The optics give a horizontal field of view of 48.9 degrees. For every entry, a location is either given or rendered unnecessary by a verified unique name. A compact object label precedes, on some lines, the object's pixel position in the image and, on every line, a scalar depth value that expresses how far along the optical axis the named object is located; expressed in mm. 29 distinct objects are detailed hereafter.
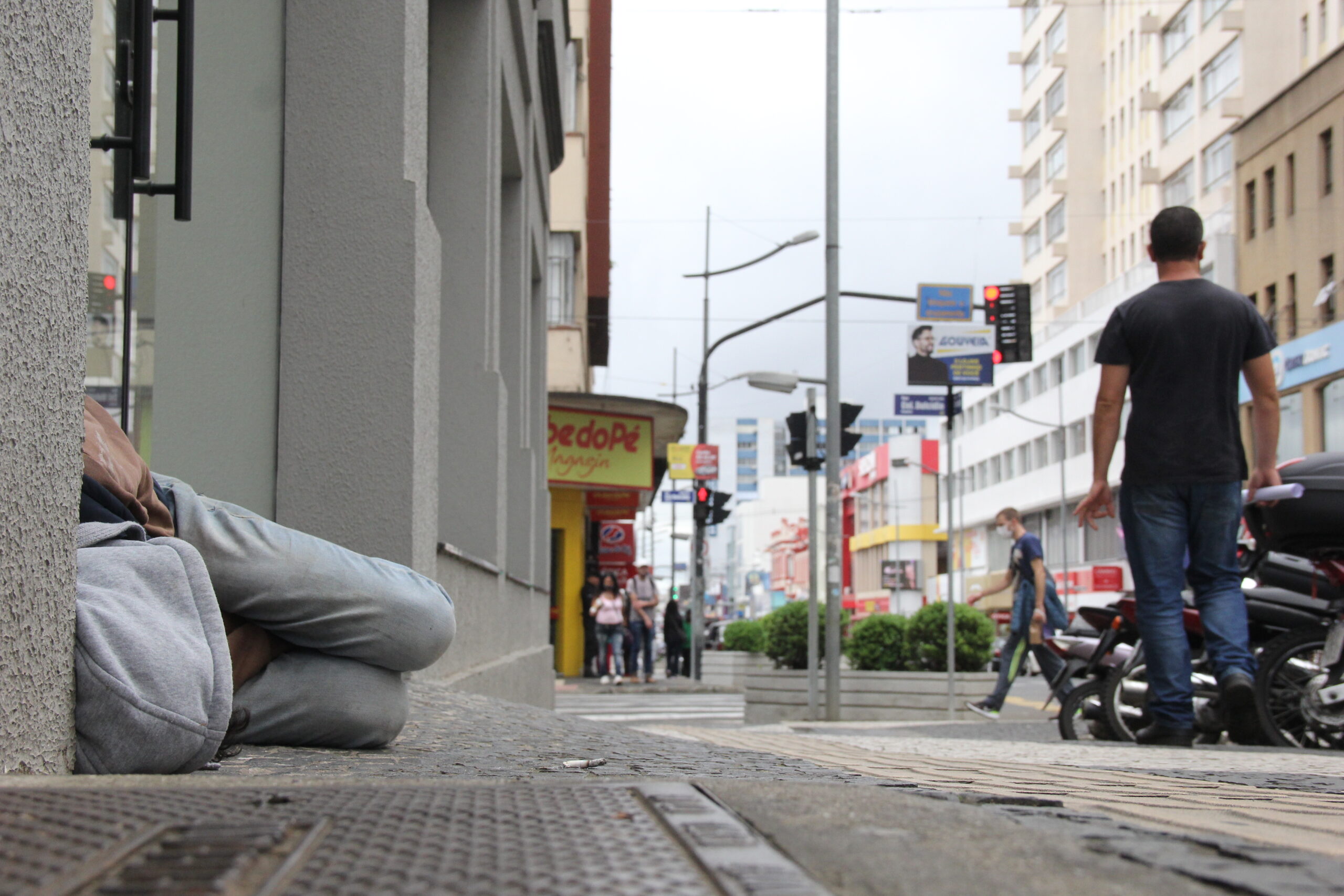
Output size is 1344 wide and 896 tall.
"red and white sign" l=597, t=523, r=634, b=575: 39438
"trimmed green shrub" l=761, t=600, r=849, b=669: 16969
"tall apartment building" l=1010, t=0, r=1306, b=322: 54875
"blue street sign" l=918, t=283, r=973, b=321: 20500
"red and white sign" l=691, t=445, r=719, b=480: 30328
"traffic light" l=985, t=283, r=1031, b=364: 21312
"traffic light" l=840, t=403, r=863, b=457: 17156
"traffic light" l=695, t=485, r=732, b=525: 30266
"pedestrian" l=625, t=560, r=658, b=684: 26609
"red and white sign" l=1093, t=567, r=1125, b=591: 64250
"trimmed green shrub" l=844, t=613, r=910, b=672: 15703
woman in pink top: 23875
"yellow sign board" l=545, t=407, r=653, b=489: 27047
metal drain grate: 1547
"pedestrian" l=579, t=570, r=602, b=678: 28047
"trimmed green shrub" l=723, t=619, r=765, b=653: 28484
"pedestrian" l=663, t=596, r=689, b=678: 31641
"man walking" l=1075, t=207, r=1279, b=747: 5789
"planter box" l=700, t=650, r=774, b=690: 25844
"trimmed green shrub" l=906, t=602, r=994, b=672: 15164
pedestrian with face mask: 13211
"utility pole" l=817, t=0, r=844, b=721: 16016
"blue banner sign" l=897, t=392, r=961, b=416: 17500
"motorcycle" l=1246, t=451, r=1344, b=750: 5773
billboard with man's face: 17547
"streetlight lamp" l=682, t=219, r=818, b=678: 31188
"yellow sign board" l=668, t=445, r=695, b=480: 31984
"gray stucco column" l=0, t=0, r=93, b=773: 2691
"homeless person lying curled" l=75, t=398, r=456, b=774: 2926
